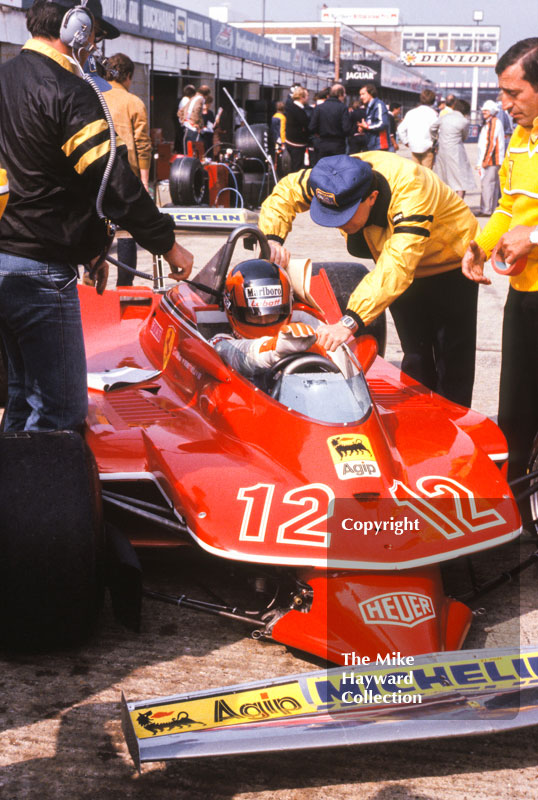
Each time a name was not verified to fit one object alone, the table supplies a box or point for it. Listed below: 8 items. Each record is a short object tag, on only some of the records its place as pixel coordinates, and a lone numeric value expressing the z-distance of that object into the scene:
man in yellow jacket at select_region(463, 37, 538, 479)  3.58
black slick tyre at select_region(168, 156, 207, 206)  12.69
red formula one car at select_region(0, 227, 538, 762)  3.01
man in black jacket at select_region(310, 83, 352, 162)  14.43
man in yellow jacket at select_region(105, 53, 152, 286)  7.77
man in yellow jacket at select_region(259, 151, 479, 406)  4.11
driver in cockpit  3.91
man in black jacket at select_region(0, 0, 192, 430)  3.19
